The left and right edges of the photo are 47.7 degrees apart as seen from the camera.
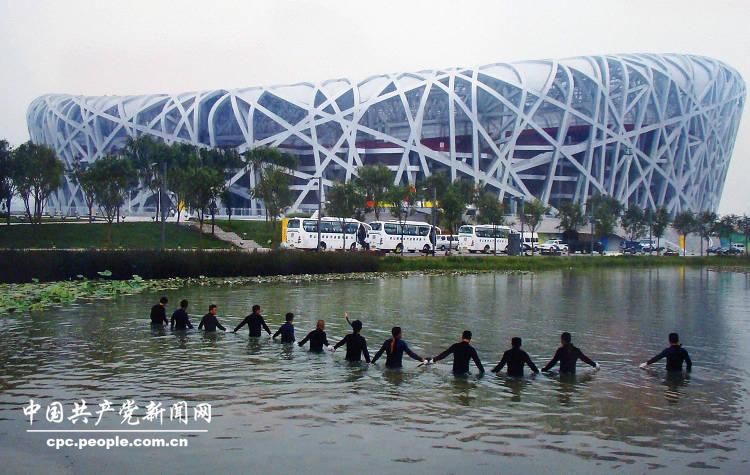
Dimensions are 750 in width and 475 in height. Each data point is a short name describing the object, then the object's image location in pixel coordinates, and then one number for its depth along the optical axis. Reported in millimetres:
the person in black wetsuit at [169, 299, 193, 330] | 18797
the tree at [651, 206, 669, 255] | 78562
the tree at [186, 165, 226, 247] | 56625
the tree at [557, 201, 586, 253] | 77125
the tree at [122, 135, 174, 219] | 62000
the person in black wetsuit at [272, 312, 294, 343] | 16703
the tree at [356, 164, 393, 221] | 66000
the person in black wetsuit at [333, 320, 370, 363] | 14734
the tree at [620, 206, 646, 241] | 79000
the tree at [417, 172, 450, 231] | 68812
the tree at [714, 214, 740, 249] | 81875
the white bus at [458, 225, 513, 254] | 64688
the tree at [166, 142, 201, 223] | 58406
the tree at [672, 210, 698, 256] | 80312
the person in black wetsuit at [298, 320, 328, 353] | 15836
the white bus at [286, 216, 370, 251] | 53406
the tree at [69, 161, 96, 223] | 53900
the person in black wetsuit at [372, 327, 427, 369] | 14078
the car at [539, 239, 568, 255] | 70000
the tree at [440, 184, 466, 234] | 62031
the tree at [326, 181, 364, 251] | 63875
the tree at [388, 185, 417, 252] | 62184
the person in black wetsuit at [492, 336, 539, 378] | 13602
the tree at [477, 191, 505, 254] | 67500
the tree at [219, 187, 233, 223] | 59309
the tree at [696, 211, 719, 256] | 80775
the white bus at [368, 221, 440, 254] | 57500
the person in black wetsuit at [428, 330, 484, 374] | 13797
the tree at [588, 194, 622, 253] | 76938
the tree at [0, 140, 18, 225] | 51906
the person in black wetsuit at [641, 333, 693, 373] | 14211
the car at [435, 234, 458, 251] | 62784
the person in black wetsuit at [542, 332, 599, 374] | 14016
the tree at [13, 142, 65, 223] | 51625
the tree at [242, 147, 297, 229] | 59188
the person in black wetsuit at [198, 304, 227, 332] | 18594
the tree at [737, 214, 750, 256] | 84250
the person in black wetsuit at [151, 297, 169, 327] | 19209
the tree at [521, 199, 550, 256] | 71500
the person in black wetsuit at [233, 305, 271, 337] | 17594
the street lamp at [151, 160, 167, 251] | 40856
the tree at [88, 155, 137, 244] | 51656
